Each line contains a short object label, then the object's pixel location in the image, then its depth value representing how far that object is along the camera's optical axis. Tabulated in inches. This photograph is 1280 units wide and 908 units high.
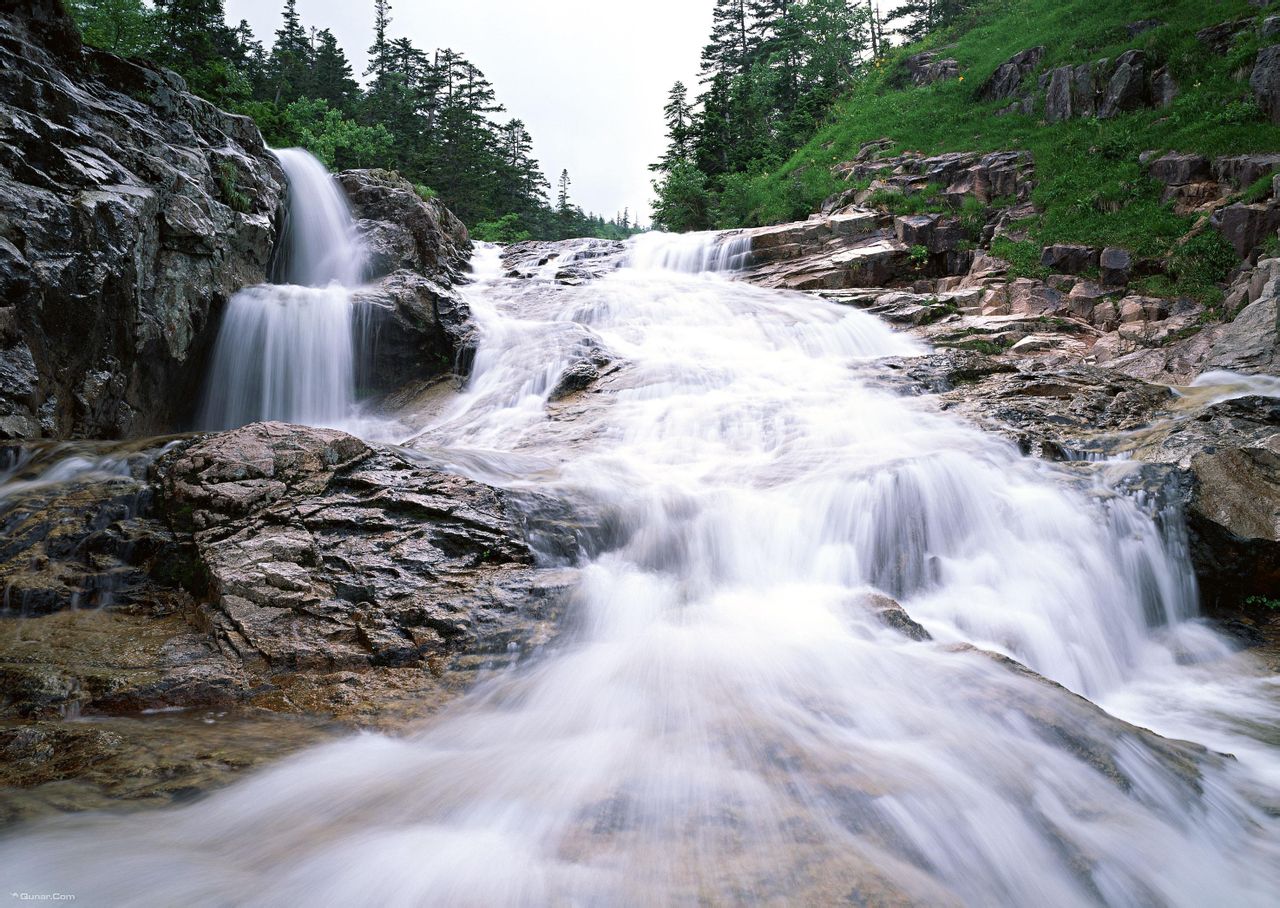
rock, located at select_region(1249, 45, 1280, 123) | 437.1
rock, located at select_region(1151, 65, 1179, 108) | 530.6
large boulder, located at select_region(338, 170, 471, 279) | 474.3
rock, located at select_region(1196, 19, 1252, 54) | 522.9
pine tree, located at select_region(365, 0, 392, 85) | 1748.3
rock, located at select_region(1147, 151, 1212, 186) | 450.7
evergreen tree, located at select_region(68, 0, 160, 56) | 631.8
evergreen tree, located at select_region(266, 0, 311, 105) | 1259.8
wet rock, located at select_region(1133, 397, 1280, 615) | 188.5
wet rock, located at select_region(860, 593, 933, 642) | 161.6
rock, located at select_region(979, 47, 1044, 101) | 717.9
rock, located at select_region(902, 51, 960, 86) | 868.0
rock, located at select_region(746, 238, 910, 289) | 553.9
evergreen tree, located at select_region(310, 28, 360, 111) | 1333.7
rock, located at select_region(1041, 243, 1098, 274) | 448.8
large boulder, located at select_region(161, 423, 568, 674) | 136.5
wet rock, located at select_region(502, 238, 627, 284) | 615.5
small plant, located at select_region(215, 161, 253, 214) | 341.5
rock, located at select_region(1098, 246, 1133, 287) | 425.1
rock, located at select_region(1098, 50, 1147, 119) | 556.4
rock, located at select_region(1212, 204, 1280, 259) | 371.2
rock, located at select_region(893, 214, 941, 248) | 554.3
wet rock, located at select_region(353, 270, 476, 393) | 389.1
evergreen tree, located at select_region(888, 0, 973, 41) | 1272.1
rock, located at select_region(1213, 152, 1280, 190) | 398.3
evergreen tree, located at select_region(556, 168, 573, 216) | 1645.3
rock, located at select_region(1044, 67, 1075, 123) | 614.2
